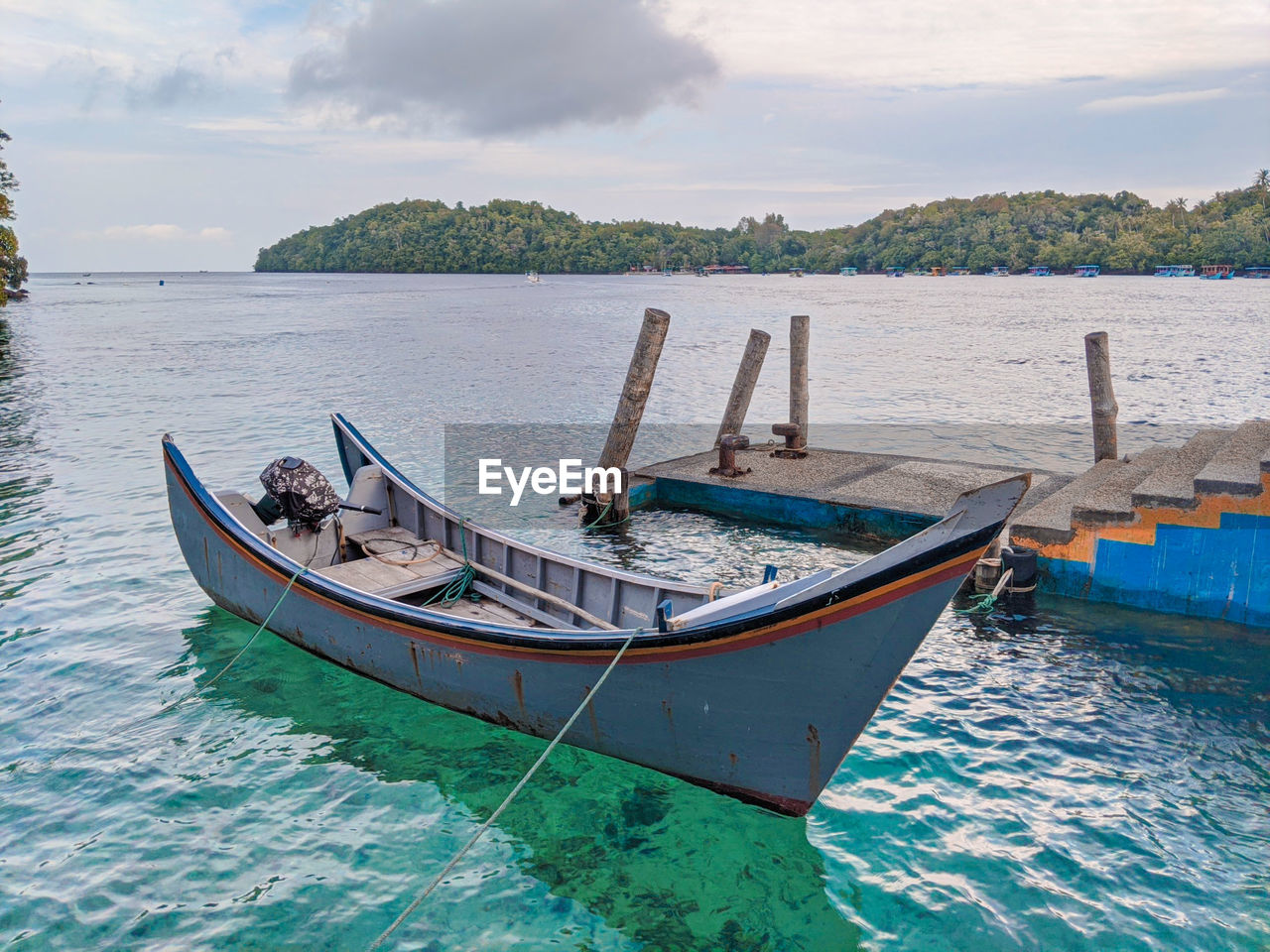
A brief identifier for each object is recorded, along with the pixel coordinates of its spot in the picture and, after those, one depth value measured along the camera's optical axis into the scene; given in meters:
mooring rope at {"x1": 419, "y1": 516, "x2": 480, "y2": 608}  9.39
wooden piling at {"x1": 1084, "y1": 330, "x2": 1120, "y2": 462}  14.20
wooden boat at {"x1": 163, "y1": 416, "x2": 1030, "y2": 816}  5.10
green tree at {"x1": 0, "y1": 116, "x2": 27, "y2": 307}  38.72
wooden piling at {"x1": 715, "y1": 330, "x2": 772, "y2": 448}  16.98
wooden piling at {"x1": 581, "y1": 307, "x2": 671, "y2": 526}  14.03
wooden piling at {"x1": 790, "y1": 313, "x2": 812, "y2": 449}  16.67
